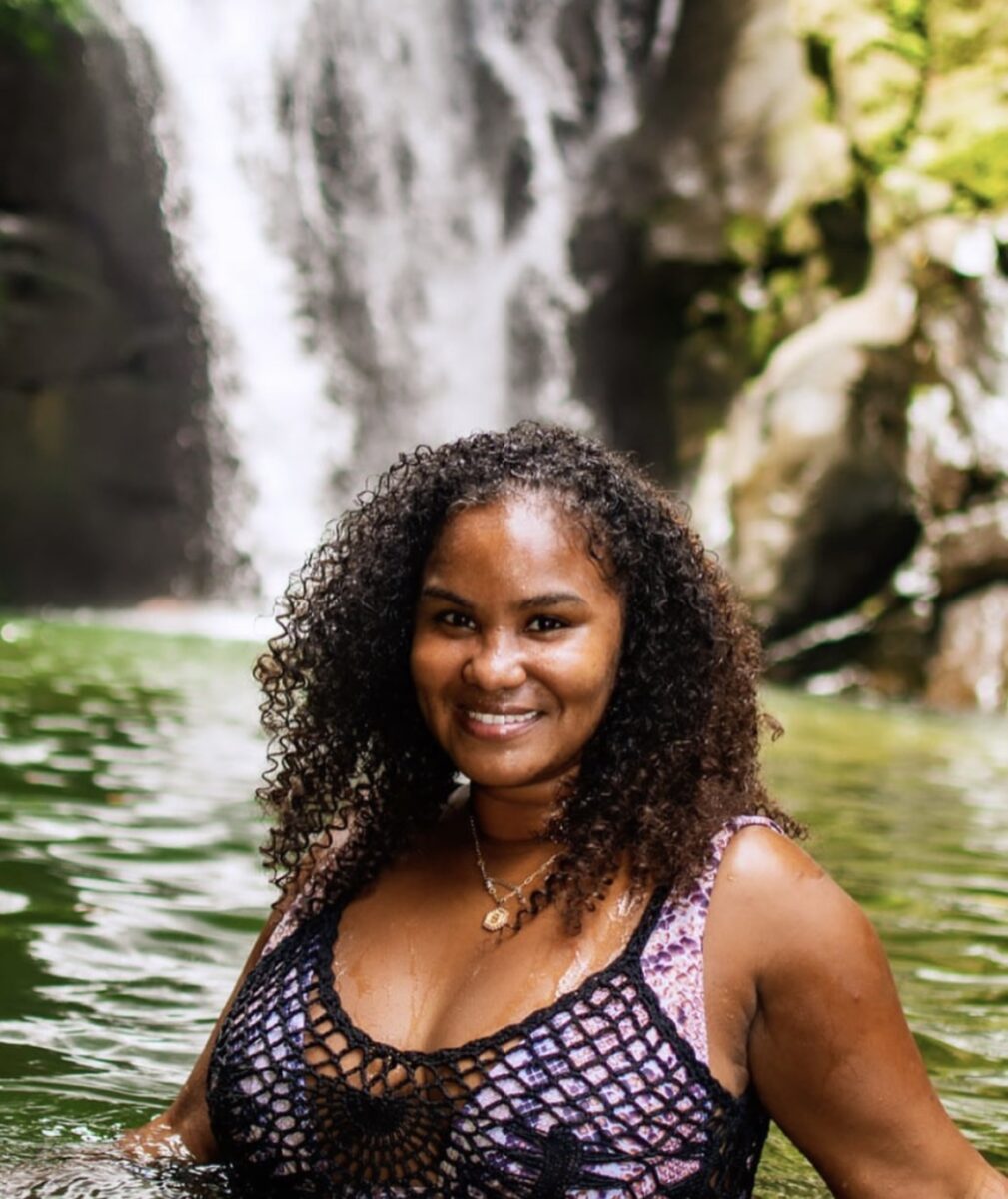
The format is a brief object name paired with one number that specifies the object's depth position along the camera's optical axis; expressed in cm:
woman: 208
